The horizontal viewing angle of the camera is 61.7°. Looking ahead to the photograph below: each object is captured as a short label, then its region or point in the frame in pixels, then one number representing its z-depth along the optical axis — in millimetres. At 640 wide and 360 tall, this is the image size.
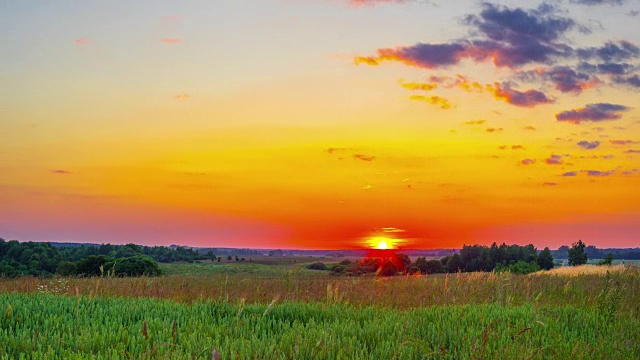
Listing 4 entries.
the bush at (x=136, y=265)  42875
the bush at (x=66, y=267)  43781
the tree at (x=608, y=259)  43538
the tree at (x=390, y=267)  45906
